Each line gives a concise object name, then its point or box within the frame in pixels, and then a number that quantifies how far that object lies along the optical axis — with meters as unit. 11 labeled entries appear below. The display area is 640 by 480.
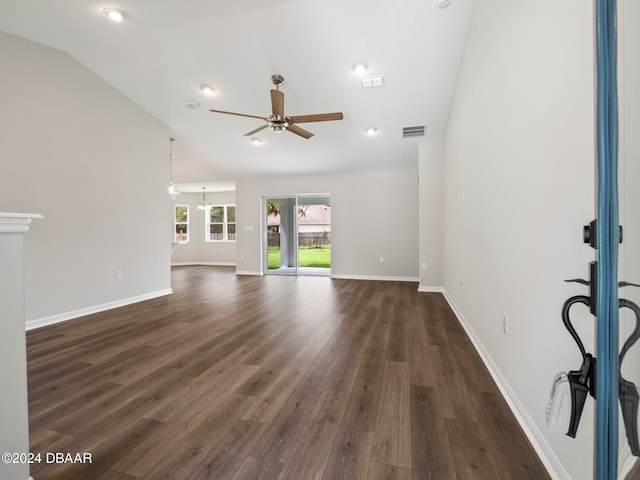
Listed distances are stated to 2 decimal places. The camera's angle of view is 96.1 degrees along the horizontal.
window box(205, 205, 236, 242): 9.96
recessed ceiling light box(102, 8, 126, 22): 2.98
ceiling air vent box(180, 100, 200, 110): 4.60
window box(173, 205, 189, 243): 10.03
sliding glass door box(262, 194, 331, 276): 7.47
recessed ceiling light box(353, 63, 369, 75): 3.59
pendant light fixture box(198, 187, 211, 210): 9.56
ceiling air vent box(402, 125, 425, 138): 4.97
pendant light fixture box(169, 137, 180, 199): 5.42
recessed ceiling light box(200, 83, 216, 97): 4.22
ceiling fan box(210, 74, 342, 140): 3.45
